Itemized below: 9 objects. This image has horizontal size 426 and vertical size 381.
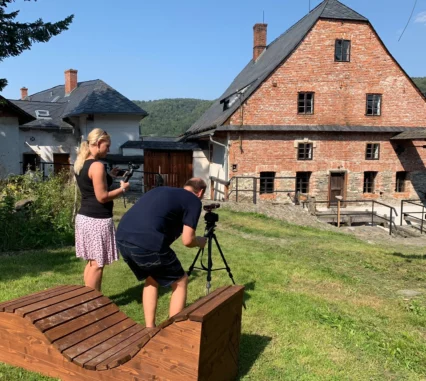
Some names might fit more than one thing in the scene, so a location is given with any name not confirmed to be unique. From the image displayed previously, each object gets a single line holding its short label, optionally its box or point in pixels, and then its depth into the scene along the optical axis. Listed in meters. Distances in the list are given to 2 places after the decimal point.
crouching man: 3.49
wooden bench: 2.84
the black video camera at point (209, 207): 5.05
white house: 24.78
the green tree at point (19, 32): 12.28
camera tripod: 4.93
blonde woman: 4.27
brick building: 19.55
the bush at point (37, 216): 7.68
